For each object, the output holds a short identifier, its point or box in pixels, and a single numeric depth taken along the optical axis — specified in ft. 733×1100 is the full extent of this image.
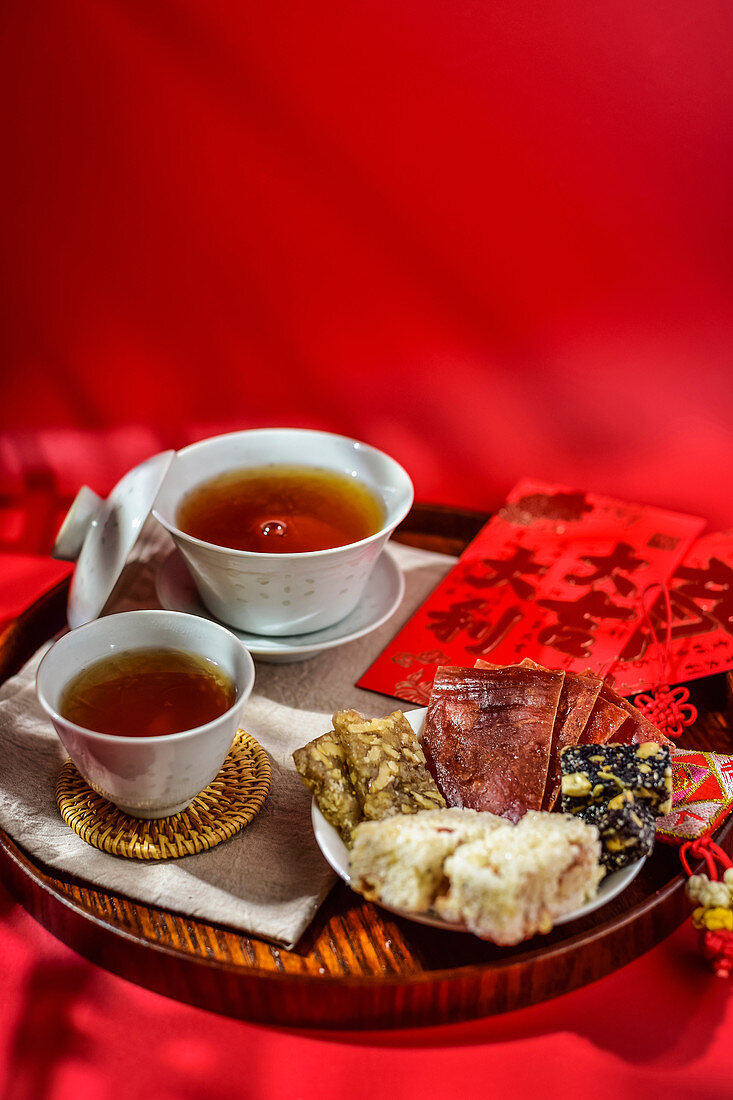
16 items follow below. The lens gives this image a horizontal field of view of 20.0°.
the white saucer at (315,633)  2.82
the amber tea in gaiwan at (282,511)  2.84
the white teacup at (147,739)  2.44
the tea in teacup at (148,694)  2.53
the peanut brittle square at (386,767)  2.49
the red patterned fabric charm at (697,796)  2.53
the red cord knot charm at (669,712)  2.76
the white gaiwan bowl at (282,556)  2.74
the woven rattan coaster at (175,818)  2.54
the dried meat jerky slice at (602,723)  2.58
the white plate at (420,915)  2.37
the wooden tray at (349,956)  2.40
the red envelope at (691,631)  2.84
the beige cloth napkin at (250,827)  2.49
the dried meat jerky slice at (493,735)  2.53
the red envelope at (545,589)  2.90
